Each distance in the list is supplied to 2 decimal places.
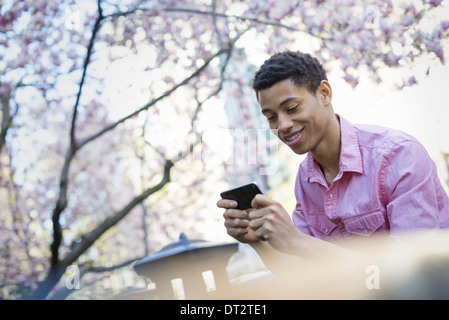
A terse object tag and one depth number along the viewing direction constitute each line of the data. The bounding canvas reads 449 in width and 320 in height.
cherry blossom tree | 2.46
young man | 0.94
